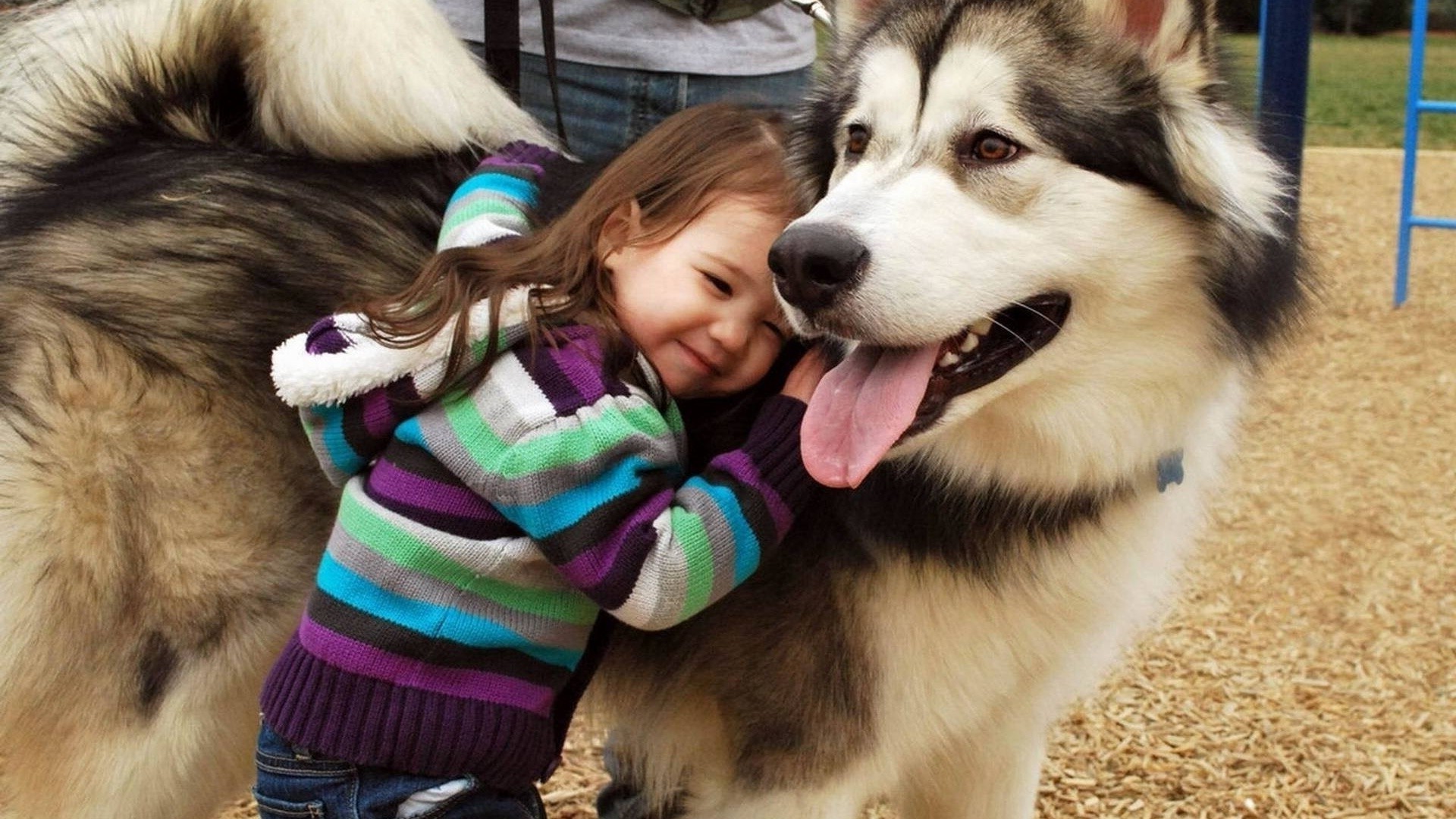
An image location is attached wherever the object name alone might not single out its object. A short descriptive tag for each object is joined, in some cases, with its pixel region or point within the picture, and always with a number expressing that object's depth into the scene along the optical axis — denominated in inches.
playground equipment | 276.8
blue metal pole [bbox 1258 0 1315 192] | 127.7
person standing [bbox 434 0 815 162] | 103.7
